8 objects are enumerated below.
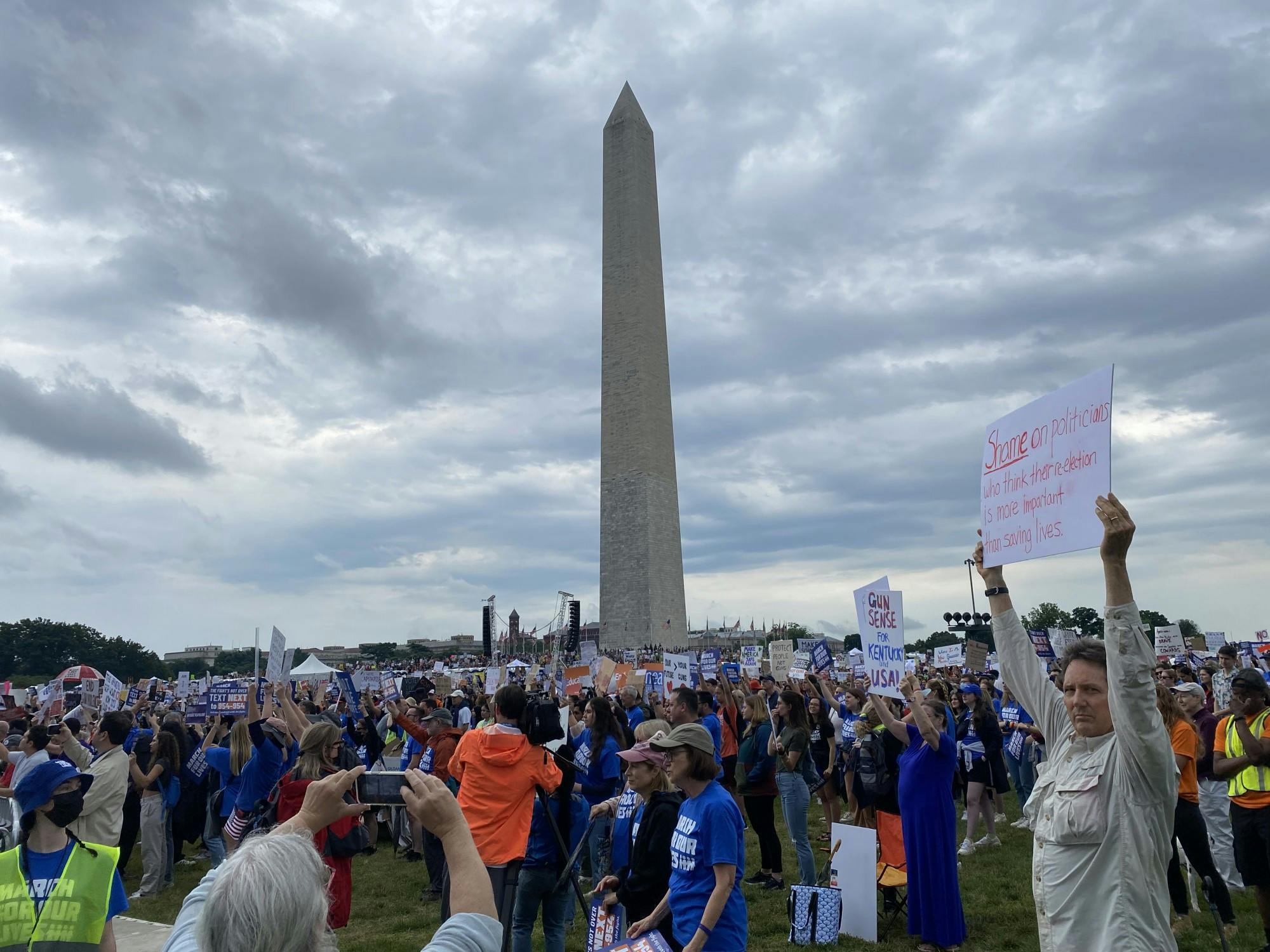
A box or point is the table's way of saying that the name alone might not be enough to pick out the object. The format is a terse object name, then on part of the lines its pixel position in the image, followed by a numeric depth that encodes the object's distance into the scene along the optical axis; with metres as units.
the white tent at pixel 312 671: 23.12
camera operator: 5.14
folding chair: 7.28
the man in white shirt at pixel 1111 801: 2.55
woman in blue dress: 6.30
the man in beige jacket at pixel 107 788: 6.32
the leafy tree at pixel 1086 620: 74.50
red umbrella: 18.33
